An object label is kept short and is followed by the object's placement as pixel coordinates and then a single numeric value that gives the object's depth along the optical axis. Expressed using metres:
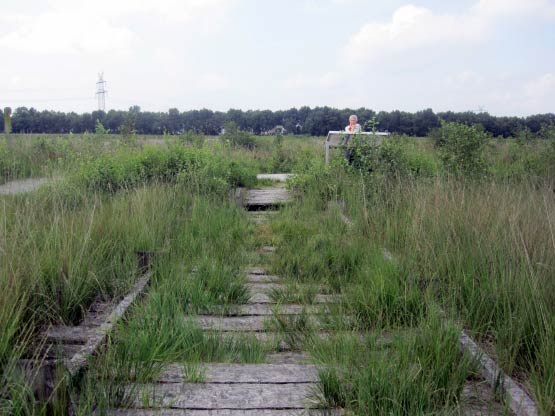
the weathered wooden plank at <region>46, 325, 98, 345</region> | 2.95
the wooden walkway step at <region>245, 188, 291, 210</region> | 8.56
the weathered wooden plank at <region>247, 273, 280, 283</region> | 4.54
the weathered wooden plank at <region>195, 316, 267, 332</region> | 3.30
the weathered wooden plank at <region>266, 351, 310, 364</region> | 2.83
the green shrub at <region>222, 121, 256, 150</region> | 21.92
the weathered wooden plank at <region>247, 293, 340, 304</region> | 3.78
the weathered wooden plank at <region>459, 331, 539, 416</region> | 2.04
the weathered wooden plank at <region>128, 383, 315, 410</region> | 2.21
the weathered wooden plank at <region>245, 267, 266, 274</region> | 4.79
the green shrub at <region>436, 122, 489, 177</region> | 8.41
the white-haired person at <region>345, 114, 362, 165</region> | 9.63
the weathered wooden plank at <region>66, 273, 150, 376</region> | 2.34
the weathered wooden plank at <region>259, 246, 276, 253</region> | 5.61
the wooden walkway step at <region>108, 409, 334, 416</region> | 2.12
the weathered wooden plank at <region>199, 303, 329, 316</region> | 3.54
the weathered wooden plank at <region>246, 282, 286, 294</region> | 4.13
